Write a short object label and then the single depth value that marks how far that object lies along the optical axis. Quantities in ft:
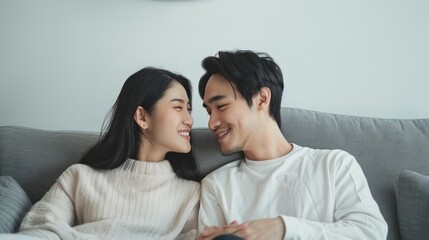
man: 3.47
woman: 4.07
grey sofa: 4.03
